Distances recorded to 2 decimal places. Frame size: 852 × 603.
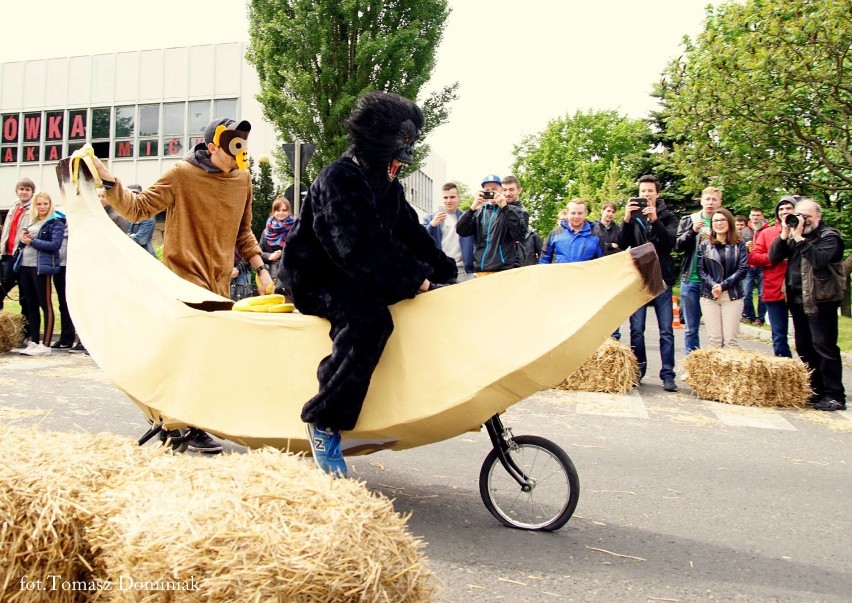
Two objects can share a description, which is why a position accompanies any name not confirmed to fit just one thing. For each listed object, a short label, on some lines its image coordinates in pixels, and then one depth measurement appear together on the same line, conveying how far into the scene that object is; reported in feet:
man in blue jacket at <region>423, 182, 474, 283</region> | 32.55
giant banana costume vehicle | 12.05
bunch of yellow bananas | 14.39
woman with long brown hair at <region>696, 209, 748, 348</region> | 29.86
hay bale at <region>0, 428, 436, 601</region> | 7.07
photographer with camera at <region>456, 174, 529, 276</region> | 30.30
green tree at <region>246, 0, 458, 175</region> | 90.89
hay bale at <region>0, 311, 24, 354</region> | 34.09
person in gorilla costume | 12.59
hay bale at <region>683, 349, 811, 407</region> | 27.20
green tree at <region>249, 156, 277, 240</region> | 87.30
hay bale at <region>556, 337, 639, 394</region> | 28.19
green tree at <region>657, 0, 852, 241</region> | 51.60
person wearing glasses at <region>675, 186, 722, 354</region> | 30.78
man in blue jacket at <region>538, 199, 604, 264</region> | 31.37
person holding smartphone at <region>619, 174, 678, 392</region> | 28.68
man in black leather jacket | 27.53
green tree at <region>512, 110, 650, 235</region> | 213.46
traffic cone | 55.26
